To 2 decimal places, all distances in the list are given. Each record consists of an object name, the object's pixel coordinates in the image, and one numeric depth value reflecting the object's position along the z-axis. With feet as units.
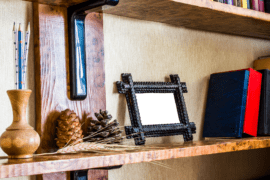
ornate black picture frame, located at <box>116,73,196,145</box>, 3.66
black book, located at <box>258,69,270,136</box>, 4.33
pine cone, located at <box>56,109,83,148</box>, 3.03
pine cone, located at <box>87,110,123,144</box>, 3.13
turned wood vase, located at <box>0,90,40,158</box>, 2.44
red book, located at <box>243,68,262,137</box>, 4.19
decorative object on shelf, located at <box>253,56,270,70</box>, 5.15
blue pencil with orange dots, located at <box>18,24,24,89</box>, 2.60
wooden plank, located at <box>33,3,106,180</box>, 3.16
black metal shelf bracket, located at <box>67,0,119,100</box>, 3.31
